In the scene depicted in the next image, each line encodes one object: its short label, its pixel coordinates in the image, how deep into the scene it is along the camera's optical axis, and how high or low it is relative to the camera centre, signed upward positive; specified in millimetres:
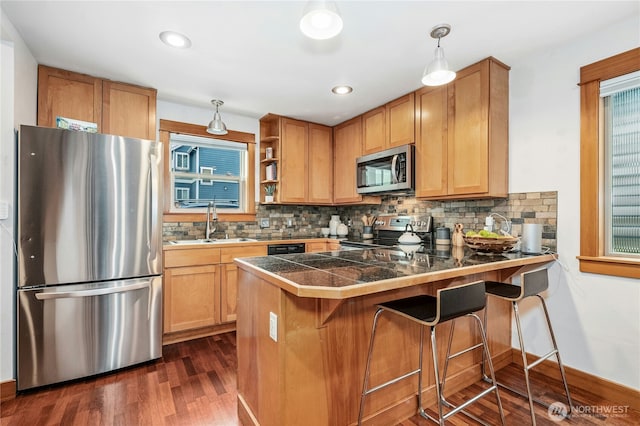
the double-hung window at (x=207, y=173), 3432 +456
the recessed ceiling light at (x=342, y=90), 2875 +1174
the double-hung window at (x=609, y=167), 1909 +291
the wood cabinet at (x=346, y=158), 3695 +685
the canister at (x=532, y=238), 2143 -190
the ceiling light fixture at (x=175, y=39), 2016 +1175
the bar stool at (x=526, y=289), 1738 -480
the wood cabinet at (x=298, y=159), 3709 +663
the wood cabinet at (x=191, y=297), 2807 -826
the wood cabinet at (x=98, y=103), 2469 +948
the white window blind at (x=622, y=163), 1902 +310
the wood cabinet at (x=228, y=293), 3057 -832
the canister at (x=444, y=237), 2748 -234
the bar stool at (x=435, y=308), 1340 -479
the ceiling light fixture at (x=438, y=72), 1743 +806
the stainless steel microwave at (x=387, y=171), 2949 +430
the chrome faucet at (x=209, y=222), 3414 -125
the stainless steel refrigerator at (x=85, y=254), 2031 -312
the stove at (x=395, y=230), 3107 -209
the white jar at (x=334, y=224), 4245 -182
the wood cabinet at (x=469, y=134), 2344 +643
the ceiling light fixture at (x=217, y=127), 3019 +839
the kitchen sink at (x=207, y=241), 3113 -325
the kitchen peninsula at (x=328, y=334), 1347 -629
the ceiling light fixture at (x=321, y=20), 1292 +856
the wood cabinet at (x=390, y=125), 2998 +920
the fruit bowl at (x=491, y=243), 2029 -220
